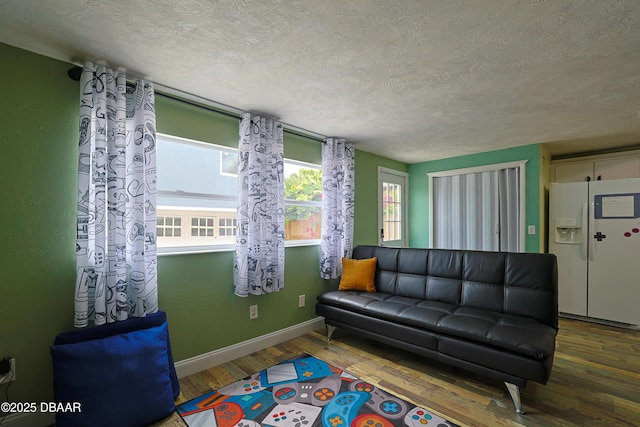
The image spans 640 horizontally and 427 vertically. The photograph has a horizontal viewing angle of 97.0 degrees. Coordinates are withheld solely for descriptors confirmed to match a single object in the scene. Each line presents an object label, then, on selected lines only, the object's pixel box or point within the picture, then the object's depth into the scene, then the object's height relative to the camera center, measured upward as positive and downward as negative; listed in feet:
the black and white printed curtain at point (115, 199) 5.81 +0.29
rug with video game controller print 5.87 -4.33
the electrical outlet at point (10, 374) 5.19 -2.99
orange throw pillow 10.54 -2.32
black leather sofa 6.24 -2.76
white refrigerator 10.84 -1.31
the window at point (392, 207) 14.33 +0.33
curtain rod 5.98 +3.06
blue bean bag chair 4.95 -3.05
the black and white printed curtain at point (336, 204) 11.07 +0.36
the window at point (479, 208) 12.67 +0.29
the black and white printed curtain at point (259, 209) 8.47 +0.12
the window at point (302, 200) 10.54 +0.49
